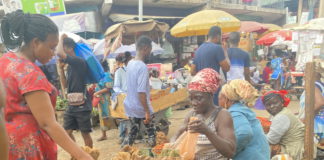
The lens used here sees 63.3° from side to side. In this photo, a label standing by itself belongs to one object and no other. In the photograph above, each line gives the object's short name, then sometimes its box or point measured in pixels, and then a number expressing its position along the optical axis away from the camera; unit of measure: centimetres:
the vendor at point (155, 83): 564
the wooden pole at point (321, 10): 596
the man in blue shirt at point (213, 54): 443
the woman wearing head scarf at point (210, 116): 189
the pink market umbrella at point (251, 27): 1174
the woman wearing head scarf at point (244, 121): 215
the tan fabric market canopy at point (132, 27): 806
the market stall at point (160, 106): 507
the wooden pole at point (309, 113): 307
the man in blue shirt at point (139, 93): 374
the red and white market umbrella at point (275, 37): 1086
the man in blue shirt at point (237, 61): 515
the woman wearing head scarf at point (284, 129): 311
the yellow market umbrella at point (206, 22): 676
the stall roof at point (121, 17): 1048
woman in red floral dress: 151
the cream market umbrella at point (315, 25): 541
